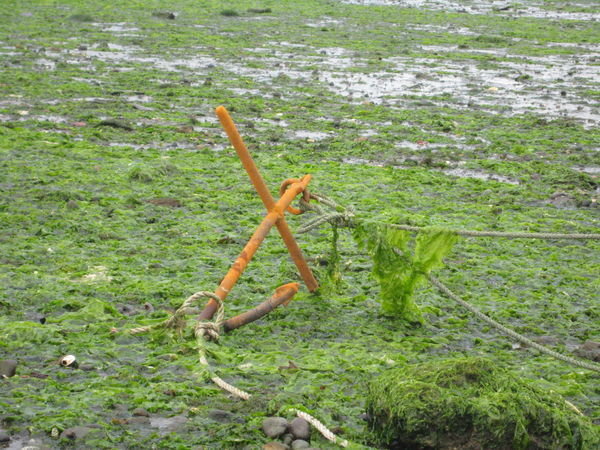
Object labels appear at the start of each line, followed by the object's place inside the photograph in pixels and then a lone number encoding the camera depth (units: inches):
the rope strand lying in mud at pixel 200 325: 356.6
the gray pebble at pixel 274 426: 295.6
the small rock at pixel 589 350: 376.5
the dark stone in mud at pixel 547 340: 397.4
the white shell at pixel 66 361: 344.2
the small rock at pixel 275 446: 287.6
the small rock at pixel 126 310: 407.8
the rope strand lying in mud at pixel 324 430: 295.7
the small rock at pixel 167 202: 588.1
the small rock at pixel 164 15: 1626.1
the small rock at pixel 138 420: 303.9
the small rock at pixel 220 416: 308.5
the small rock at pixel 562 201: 621.0
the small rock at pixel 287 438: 293.6
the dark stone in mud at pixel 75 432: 290.7
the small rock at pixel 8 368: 332.2
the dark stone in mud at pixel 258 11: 1785.2
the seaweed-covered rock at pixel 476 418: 284.7
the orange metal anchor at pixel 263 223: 387.5
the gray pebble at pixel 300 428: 296.4
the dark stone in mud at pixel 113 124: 796.0
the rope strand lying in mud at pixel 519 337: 345.2
